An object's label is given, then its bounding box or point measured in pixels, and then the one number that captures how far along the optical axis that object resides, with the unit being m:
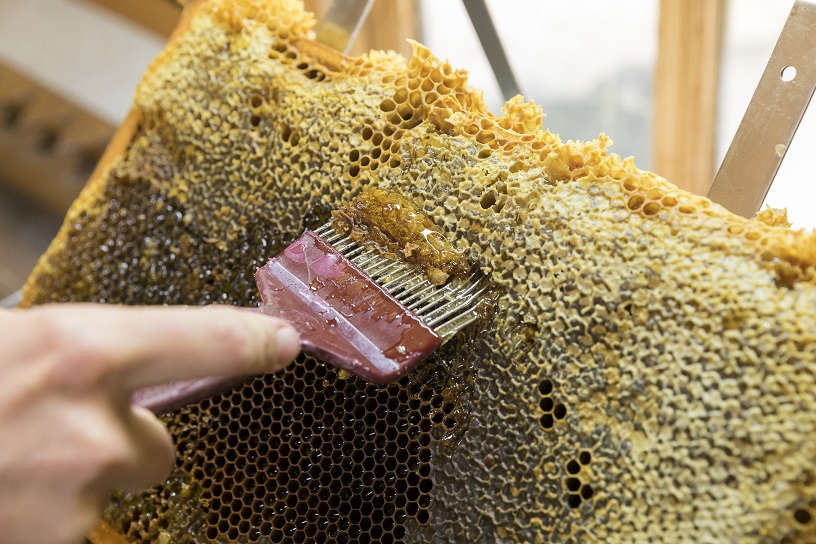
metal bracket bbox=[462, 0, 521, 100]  1.30
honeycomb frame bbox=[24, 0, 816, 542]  0.81
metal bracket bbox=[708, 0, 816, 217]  0.96
